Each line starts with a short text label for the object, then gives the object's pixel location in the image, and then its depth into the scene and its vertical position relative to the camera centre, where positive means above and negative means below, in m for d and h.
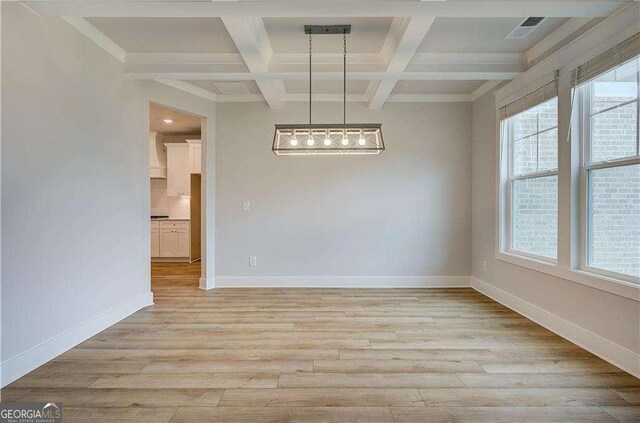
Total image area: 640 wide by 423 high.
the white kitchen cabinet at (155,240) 6.75 -0.71
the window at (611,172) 2.43 +0.25
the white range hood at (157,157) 6.91 +1.05
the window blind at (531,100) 3.14 +1.10
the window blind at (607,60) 2.34 +1.11
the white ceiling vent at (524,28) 2.85 +1.60
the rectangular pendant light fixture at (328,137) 2.92 +0.63
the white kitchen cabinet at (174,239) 6.75 -0.69
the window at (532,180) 3.27 +0.27
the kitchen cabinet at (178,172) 6.96 +0.71
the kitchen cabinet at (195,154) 6.86 +1.07
